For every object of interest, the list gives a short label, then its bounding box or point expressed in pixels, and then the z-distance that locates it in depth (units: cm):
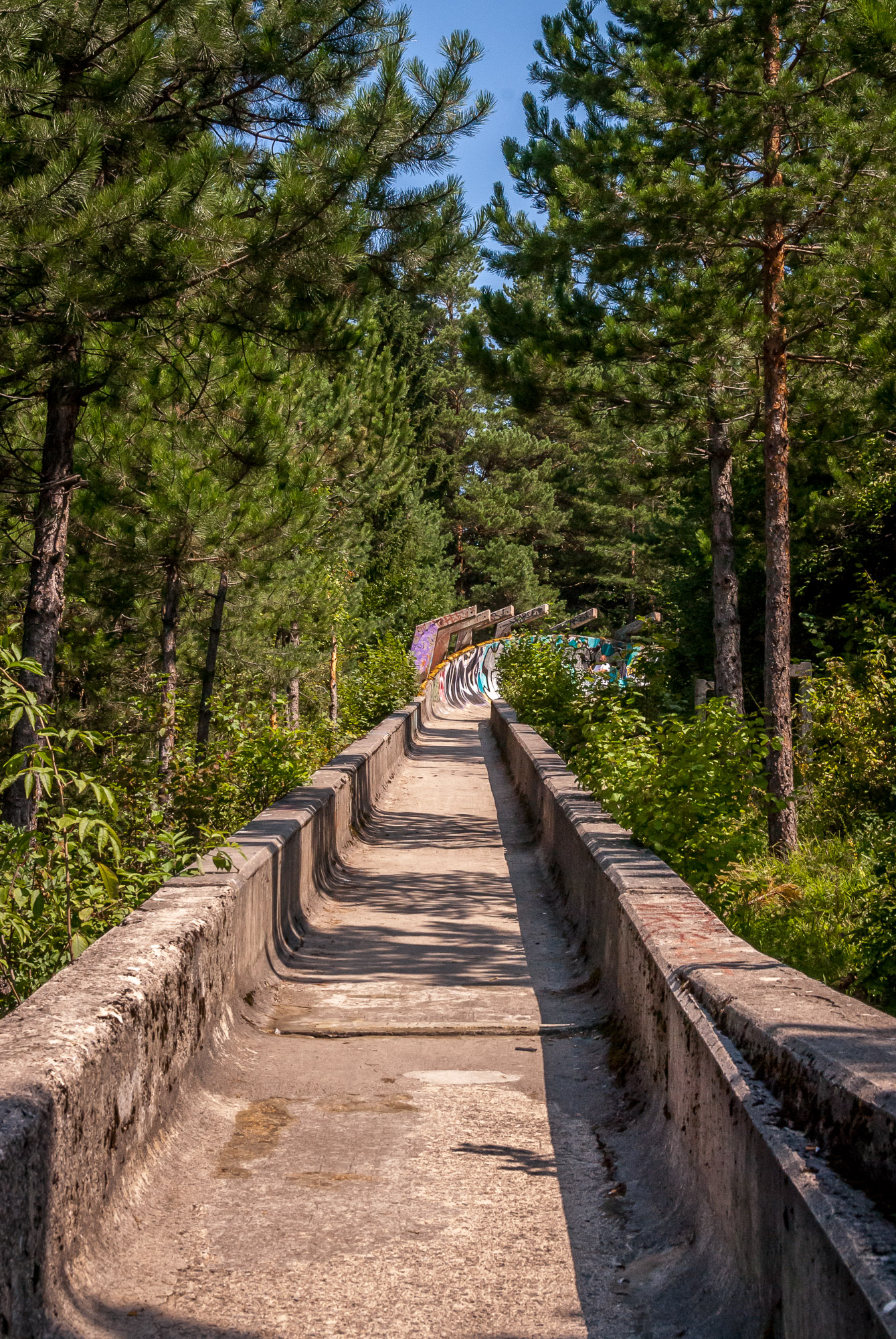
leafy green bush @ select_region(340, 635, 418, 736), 2159
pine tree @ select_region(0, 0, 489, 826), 649
